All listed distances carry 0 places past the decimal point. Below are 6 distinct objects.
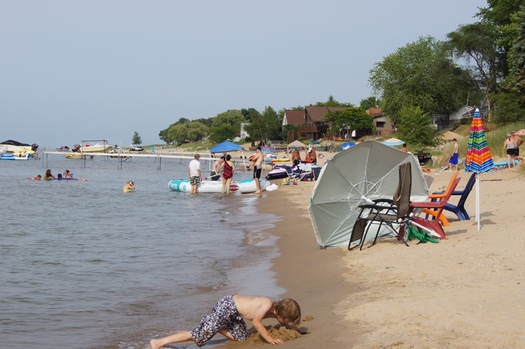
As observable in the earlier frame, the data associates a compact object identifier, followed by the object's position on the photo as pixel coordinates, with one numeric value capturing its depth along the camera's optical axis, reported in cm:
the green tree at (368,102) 14250
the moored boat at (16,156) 9863
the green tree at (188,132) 17450
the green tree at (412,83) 7856
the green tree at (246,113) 16711
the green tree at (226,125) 14350
